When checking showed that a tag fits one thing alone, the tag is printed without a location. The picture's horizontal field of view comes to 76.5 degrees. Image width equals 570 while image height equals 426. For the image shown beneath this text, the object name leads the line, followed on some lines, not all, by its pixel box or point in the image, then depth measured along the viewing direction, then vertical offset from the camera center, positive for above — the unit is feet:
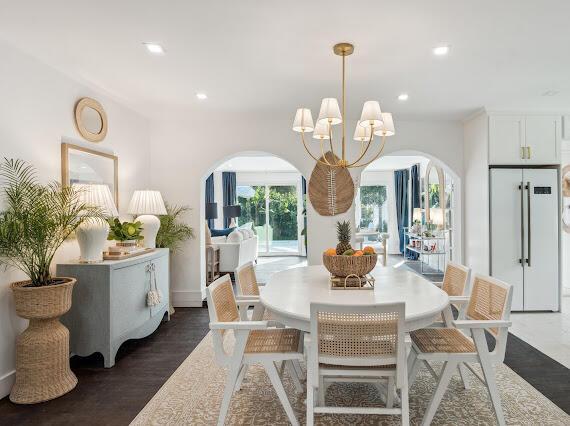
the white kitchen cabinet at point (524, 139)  13.93 +2.69
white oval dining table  5.94 -1.65
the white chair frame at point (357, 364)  5.28 -2.37
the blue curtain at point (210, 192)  32.38 +1.79
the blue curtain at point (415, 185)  28.02 +1.95
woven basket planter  7.86 -2.95
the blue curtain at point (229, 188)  32.86 +2.16
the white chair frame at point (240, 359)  6.40 -2.63
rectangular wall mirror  10.02 +1.41
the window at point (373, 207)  32.14 +0.28
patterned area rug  7.00 -4.07
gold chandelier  7.75 +2.07
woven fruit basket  7.51 -1.14
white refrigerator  13.98 -0.37
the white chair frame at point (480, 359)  6.39 -2.68
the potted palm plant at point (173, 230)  14.03 -0.72
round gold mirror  10.65 +2.91
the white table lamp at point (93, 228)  9.41 -0.38
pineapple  8.07 -0.63
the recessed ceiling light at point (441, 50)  8.45 +3.82
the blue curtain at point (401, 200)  30.22 +0.83
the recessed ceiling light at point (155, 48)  8.43 +3.91
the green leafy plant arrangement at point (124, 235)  10.96 -0.67
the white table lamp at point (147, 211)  12.33 +0.05
